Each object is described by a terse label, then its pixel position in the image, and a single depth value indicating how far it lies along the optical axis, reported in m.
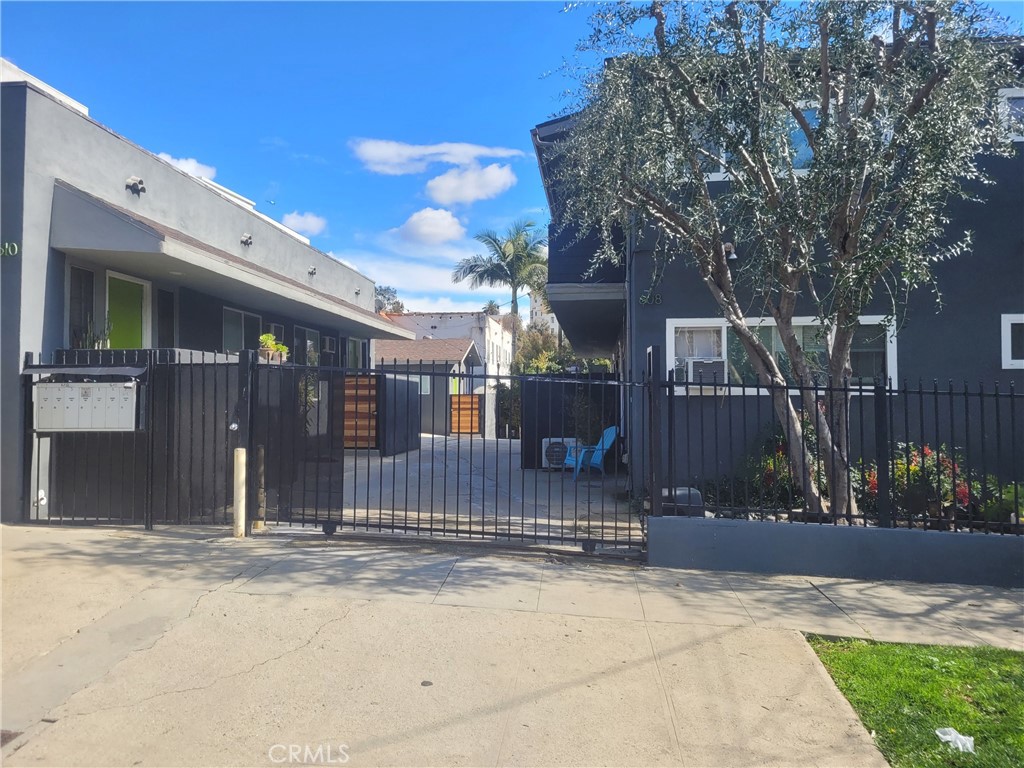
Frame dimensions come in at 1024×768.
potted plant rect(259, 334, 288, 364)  8.59
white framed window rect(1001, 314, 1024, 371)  9.37
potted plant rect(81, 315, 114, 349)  8.52
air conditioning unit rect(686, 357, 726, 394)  9.82
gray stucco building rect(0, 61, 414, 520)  7.50
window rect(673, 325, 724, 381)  10.01
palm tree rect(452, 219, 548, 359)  32.50
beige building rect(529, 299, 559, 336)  54.48
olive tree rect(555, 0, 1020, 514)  6.81
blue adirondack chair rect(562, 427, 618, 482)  12.48
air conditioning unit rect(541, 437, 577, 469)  13.23
